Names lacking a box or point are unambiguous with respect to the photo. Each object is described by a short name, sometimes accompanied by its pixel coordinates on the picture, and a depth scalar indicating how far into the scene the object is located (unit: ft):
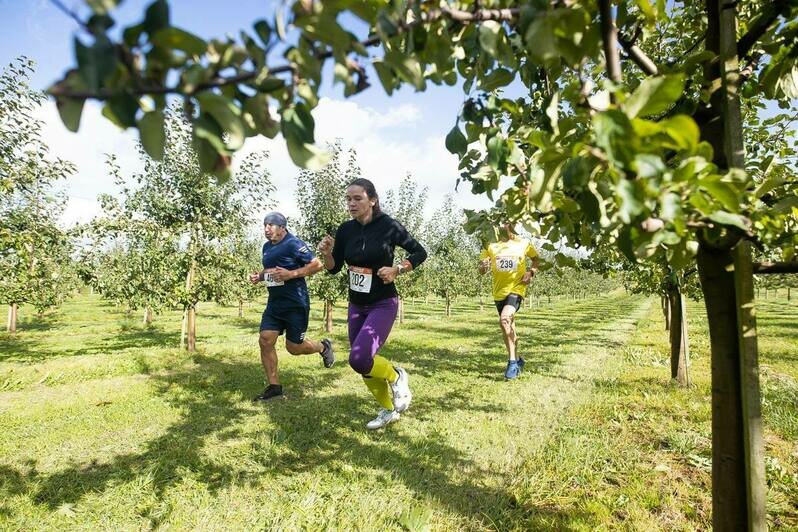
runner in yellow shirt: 19.42
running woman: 12.35
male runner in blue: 16.21
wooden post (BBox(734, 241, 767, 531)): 4.75
